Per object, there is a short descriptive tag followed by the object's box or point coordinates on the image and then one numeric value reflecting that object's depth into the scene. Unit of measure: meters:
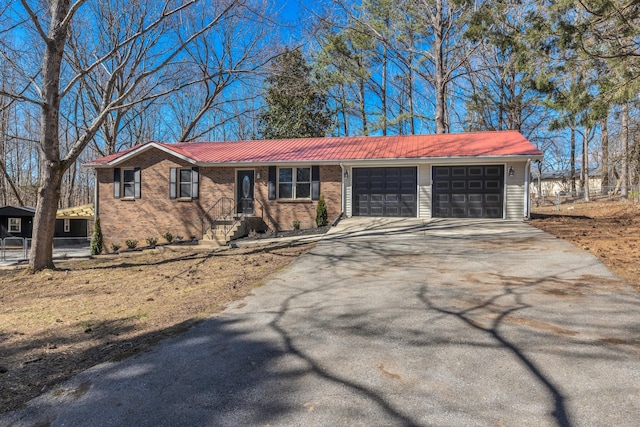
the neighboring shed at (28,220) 24.83
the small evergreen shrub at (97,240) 16.64
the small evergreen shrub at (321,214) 14.82
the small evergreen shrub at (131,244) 16.06
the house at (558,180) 49.19
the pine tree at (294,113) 24.47
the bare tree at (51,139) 9.03
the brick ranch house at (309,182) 14.16
